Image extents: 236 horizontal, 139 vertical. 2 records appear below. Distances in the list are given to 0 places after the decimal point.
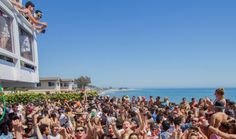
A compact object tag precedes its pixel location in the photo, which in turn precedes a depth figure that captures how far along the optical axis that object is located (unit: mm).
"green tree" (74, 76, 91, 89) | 132750
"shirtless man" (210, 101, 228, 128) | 5954
